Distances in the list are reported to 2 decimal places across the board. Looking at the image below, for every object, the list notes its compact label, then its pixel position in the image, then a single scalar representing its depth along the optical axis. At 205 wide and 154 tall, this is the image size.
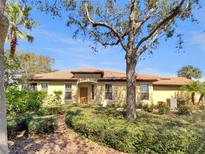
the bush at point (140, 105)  13.77
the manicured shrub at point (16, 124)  6.12
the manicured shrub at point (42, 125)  6.07
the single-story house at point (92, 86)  15.08
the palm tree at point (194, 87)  15.39
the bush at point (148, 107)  12.75
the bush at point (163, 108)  11.86
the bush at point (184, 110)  12.01
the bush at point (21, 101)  9.89
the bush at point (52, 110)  8.99
